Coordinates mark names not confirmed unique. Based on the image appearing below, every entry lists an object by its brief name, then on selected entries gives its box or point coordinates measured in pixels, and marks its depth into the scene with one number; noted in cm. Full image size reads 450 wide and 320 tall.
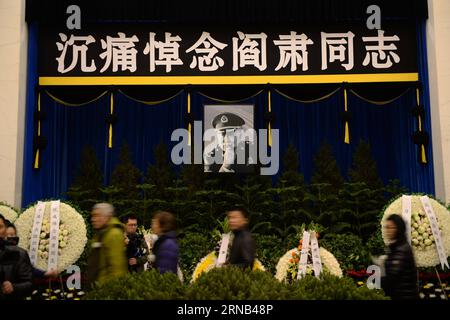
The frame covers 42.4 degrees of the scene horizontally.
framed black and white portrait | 1031
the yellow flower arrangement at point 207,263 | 716
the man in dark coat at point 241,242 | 478
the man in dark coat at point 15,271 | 427
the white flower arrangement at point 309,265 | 724
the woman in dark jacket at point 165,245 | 456
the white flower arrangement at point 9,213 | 778
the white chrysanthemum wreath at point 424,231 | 753
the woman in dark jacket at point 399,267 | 420
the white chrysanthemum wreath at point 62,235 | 754
